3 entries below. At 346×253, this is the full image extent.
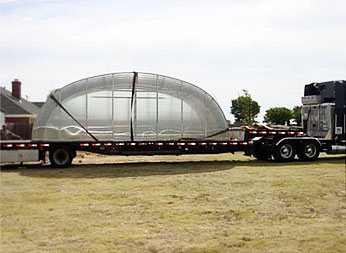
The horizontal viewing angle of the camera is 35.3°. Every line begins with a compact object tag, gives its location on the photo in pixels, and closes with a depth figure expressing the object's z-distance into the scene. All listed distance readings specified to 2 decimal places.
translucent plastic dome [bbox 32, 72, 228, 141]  21.86
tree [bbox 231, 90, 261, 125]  39.75
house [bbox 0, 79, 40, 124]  53.53
